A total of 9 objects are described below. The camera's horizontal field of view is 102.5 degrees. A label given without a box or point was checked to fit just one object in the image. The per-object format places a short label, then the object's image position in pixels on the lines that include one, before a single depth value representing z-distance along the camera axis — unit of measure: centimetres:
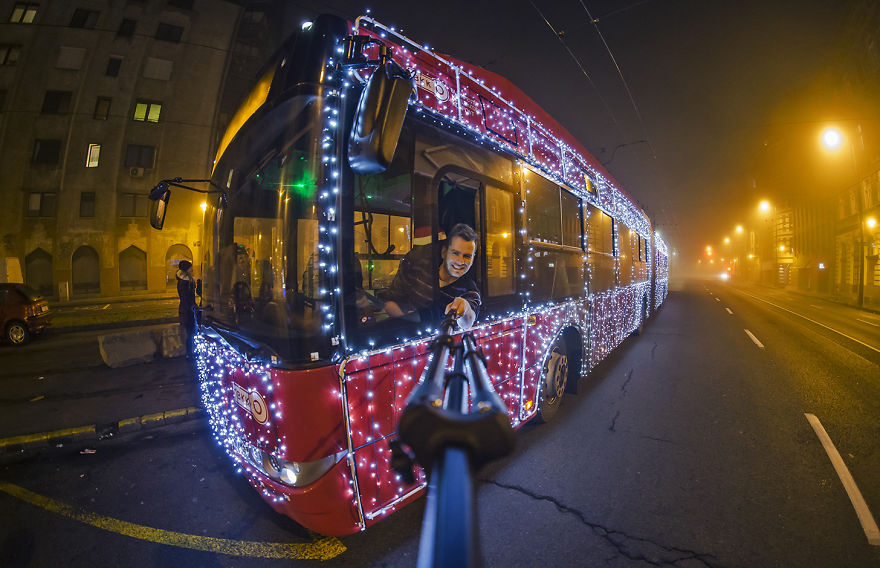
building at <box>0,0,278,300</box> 2272
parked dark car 983
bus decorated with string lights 212
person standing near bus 730
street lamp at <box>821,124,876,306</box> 1750
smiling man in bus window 265
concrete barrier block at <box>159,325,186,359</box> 780
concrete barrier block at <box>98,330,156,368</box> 728
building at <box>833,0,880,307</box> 2120
